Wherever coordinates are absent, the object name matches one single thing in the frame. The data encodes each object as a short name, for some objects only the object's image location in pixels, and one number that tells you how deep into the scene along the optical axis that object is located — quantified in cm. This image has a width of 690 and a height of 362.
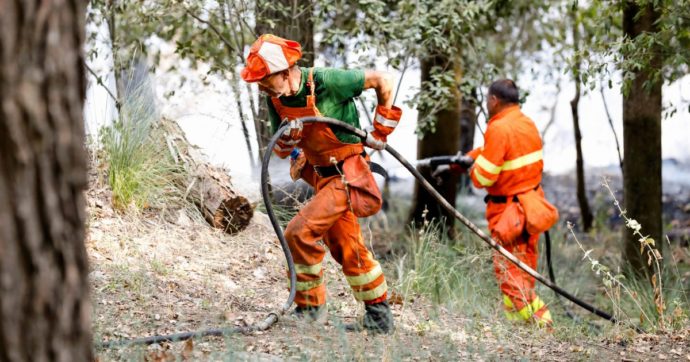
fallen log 1354
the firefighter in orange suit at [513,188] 1289
